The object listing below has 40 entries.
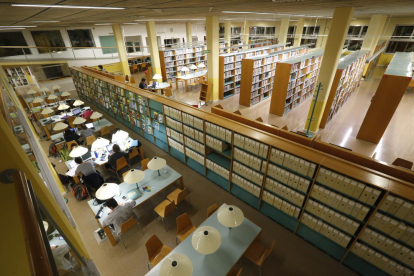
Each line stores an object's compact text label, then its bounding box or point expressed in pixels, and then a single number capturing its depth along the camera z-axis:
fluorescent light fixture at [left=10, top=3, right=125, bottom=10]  2.49
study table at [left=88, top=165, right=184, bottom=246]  4.35
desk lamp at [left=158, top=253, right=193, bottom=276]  2.57
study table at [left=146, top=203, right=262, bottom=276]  3.13
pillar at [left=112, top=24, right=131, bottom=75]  12.47
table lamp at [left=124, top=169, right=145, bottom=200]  4.13
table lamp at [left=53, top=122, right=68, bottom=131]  6.66
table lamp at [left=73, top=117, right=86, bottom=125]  7.07
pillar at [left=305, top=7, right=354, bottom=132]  5.73
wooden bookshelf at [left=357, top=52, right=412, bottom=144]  6.29
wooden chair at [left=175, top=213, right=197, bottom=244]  4.02
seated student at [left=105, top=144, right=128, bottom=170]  5.83
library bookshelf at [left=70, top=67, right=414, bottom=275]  3.18
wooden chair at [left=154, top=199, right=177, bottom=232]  4.40
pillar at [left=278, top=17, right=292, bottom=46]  14.00
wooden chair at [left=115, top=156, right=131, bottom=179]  5.84
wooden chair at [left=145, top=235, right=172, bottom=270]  3.65
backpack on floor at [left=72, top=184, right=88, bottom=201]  5.35
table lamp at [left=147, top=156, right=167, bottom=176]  4.50
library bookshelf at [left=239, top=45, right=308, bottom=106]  9.70
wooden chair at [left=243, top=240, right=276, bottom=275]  3.47
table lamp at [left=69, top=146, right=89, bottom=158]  5.15
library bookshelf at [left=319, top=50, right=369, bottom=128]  7.44
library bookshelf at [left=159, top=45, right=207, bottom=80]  14.09
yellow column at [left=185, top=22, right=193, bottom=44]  18.55
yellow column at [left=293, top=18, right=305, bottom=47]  14.93
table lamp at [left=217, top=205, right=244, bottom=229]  3.12
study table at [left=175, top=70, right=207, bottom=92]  12.22
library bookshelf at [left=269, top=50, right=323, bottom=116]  8.60
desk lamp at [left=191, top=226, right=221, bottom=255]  2.86
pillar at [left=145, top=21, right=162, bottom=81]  11.47
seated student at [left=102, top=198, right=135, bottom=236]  4.03
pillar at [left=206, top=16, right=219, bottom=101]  9.25
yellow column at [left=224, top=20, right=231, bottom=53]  18.06
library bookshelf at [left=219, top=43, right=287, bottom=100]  10.69
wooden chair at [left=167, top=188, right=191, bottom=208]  4.66
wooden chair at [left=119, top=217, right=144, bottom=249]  4.03
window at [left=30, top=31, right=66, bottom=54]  13.52
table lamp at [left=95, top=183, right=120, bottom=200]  3.88
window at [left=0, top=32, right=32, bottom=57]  12.53
